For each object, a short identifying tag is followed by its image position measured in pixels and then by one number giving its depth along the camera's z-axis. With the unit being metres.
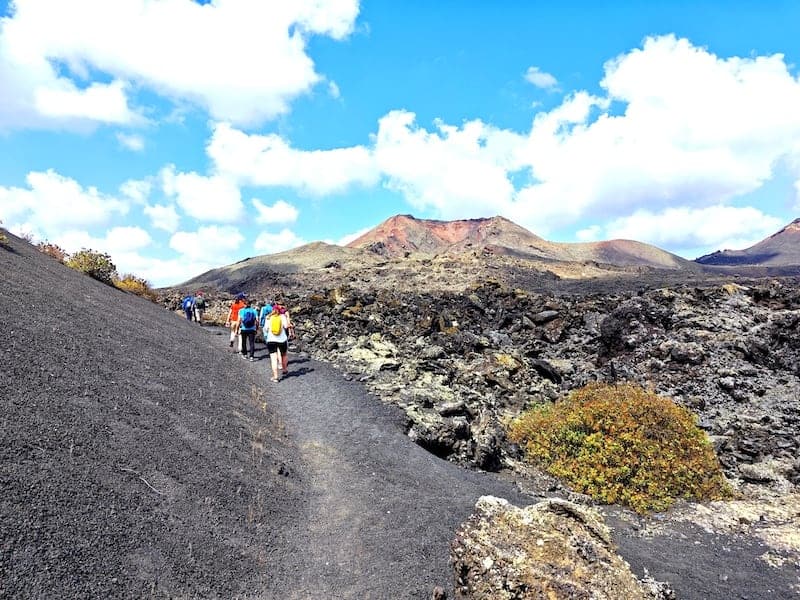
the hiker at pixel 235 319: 16.57
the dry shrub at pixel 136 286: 22.06
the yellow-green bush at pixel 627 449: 8.38
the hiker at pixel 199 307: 22.00
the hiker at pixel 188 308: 22.89
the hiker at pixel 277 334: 12.67
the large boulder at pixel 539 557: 4.31
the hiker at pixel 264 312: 16.26
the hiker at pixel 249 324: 15.29
